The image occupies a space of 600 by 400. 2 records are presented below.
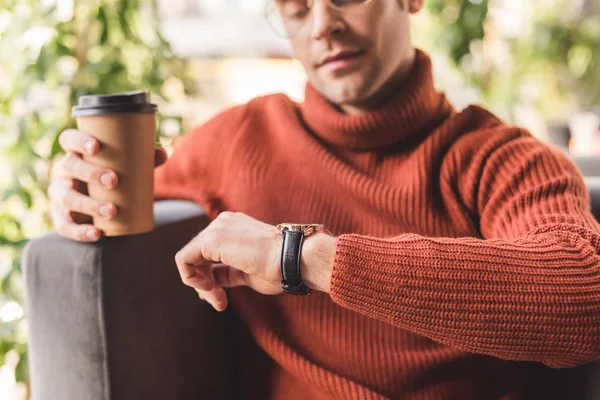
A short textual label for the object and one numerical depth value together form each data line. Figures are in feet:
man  2.35
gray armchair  2.76
